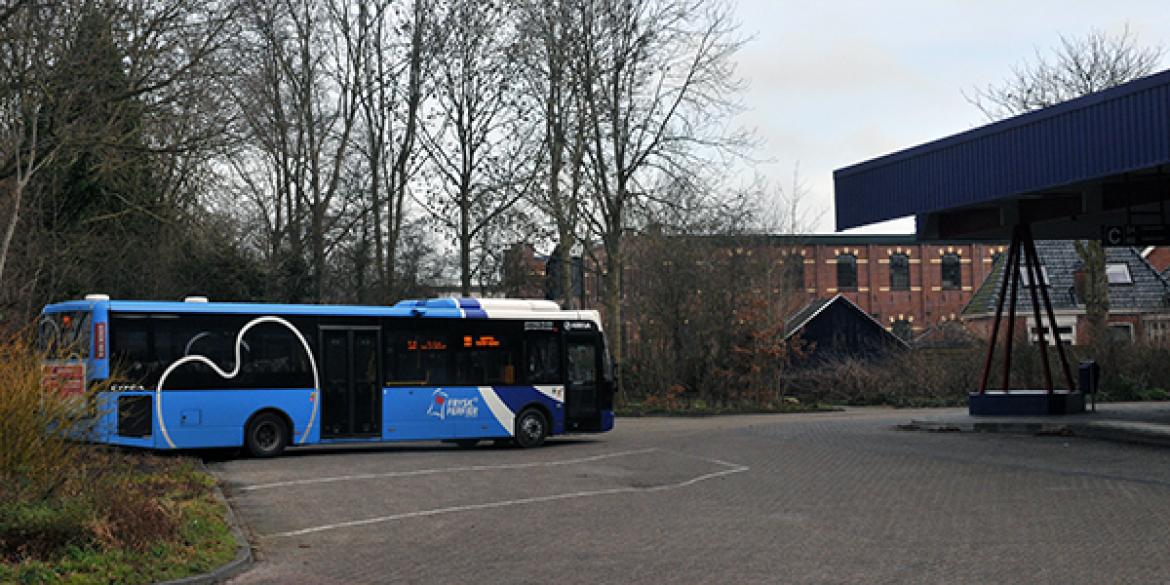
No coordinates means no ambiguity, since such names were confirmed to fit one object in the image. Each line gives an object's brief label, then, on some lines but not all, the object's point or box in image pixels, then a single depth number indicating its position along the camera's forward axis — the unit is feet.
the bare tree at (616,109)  125.90
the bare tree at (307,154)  135.54
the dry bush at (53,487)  32.55
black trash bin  93.20
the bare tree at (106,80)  62.75
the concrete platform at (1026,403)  91.09
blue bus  68.13
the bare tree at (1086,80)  146.20
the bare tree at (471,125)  131.03
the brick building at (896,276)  245.45
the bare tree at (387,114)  135.74
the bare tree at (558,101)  125.70
